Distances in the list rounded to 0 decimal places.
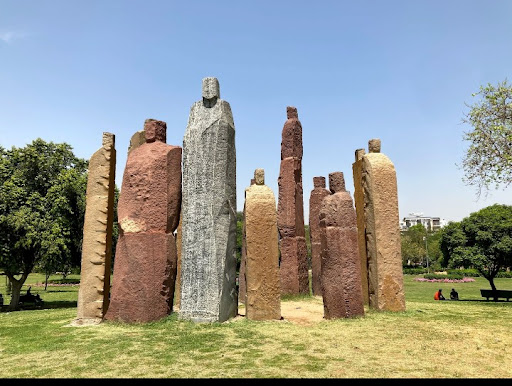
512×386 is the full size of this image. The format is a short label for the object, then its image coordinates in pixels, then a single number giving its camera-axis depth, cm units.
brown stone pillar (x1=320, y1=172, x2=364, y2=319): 791
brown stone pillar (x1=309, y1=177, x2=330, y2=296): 1370
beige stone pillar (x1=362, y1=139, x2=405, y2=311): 886
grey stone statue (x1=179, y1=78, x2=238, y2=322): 783
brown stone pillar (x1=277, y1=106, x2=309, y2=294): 1300
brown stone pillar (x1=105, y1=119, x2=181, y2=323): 757
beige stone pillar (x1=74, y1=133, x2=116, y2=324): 817
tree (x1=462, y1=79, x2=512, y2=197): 1248
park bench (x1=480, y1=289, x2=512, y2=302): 1434
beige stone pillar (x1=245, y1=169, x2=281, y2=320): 803
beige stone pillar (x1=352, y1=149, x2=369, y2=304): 979
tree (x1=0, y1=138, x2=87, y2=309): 1368
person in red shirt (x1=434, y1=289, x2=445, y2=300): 1493
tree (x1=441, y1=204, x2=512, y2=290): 1558
